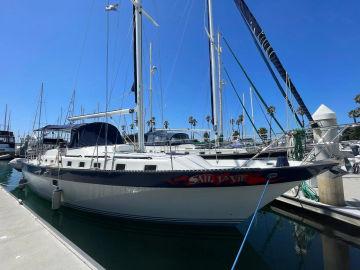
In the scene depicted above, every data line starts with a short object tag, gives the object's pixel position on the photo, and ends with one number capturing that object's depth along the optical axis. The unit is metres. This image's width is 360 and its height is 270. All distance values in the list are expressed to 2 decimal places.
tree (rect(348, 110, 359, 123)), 51.28
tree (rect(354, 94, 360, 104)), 48.69
